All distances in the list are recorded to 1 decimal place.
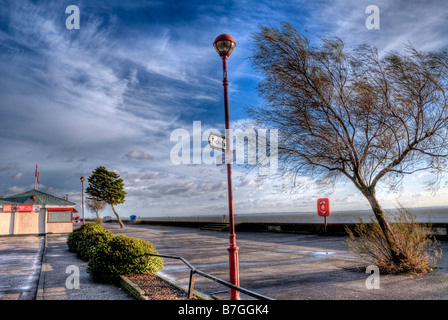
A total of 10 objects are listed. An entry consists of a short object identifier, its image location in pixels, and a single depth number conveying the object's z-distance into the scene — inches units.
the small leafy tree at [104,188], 1663.5
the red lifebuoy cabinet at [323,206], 914.2
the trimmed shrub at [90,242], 545.6
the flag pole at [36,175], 1592.9
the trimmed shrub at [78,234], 673.6
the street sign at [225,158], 261.9
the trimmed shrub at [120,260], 371.2
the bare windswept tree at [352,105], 399.2
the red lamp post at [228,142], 247.6
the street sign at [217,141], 261.1
